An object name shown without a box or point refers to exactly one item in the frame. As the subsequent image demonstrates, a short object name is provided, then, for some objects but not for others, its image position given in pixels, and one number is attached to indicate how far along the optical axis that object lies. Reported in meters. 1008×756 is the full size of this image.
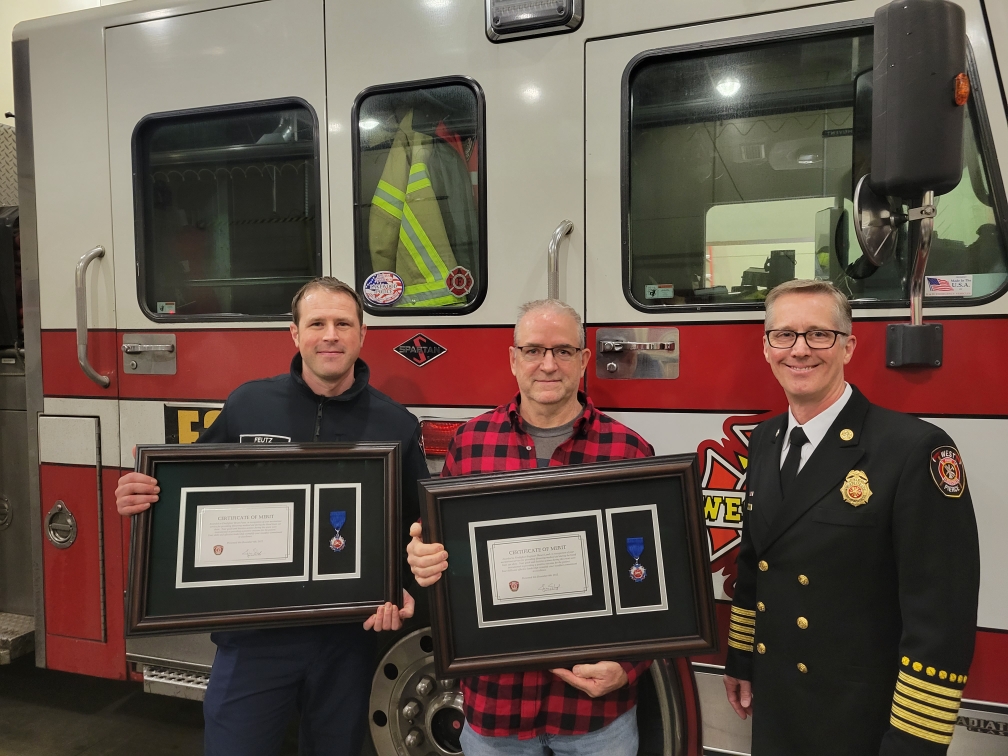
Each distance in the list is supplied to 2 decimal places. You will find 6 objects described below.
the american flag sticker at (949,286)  1.92
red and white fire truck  1.99
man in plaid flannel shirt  1.71
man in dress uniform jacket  1.43
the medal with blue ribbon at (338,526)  1.94
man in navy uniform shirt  2.00
